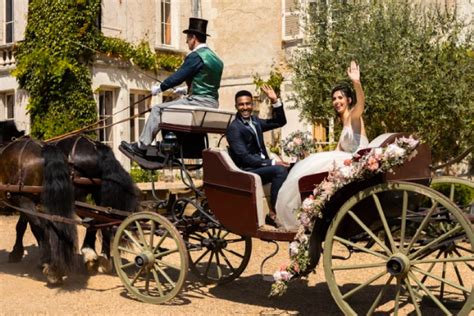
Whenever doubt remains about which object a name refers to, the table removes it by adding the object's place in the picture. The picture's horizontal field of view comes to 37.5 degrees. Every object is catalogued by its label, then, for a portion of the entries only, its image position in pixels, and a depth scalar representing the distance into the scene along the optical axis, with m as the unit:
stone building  15.59
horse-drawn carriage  4.96
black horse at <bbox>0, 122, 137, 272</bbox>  7.58
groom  6.04
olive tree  10.39
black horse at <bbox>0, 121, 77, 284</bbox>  7.06
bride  5.54
